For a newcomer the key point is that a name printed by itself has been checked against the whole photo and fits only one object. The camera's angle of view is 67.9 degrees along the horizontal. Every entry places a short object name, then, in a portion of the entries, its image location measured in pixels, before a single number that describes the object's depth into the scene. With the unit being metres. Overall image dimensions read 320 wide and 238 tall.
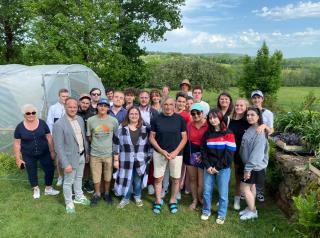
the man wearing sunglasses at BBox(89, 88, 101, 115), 4.53
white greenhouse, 5.81
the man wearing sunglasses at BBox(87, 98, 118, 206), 3.79
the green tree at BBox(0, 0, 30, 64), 13.30
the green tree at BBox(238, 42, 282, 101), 14.46
